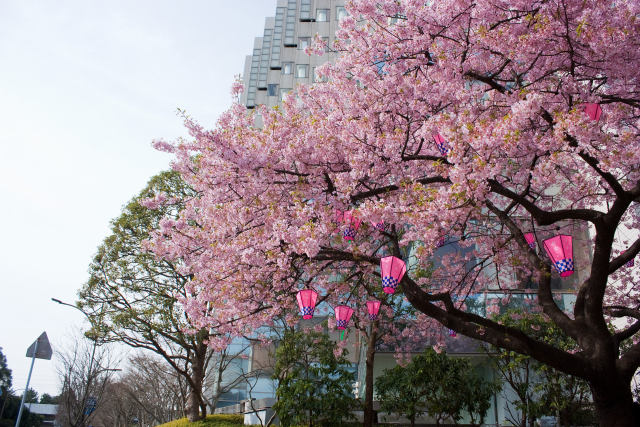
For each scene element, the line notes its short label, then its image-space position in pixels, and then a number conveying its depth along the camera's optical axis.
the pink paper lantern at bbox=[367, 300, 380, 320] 8.66
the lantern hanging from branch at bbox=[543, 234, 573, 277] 5.65
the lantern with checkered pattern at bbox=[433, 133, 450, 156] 6.23
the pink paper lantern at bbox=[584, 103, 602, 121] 5.40
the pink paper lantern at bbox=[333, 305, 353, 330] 8.03
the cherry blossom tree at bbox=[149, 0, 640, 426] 5.26
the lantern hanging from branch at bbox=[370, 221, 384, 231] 5.89
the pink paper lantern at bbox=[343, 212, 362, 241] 6.06
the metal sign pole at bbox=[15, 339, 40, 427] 10.22
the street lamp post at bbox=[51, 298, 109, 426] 16.17
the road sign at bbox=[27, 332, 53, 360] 10.20
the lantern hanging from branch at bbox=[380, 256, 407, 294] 5.76
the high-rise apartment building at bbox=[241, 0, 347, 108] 28.80
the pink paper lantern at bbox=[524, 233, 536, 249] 7.42
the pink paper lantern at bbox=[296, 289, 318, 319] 6.84
